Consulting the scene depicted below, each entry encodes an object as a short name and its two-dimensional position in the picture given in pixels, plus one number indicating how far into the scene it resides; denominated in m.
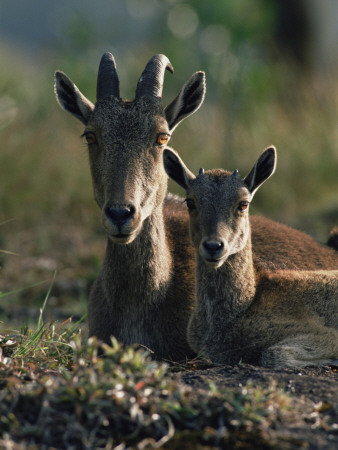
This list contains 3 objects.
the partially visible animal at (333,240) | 16.19
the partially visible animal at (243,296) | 11.66
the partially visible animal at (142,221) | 13.12
